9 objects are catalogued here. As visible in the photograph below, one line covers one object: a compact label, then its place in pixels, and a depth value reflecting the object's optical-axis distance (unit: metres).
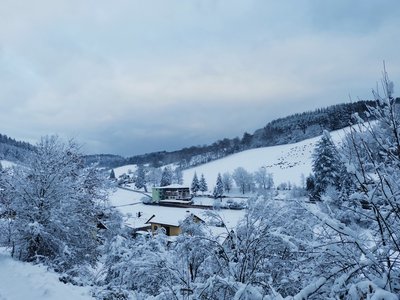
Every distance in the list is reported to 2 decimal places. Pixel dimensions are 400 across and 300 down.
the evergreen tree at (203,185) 91.66
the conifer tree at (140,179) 109.88
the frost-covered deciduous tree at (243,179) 91.38
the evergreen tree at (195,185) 91.48
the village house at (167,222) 32.38
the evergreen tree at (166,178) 97.55
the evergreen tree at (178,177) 107.51
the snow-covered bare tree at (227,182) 93.19
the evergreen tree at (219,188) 80.75
